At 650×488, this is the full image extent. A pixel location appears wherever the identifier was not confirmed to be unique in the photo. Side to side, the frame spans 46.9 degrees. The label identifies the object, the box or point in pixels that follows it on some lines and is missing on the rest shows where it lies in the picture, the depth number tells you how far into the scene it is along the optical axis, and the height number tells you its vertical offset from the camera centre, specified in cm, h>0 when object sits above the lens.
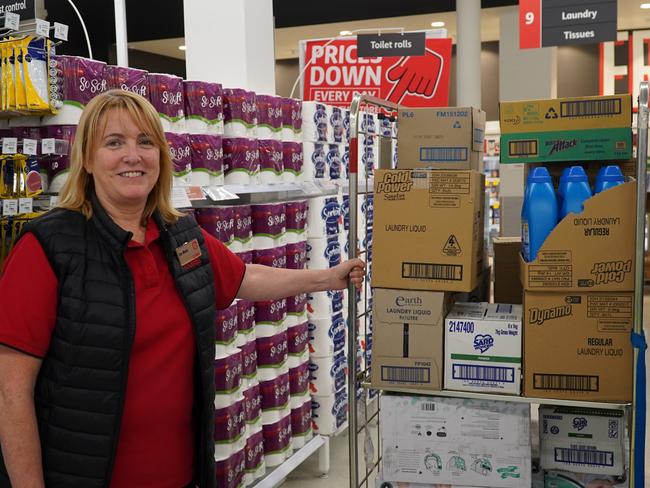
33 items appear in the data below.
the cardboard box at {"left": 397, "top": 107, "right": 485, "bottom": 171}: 245 +15
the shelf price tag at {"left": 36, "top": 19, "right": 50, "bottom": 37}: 239 +51
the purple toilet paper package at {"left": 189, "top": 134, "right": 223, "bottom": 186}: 288 +11
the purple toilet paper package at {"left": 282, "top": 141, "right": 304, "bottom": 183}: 353 +12
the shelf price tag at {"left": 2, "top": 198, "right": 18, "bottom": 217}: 224 -5
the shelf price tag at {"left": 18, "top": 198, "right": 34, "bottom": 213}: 228 -5
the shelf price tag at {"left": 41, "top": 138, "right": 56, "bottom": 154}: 233 +13
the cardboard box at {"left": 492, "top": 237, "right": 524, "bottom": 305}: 273 -33
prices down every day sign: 716 +106
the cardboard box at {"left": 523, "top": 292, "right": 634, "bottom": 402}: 213 -47
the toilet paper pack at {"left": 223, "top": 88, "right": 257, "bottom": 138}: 313 +31
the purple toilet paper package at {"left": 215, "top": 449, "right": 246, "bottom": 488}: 303 -117
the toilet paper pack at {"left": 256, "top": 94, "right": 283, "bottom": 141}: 335 +31
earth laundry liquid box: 227 -46
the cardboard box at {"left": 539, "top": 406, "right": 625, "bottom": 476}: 229 -80
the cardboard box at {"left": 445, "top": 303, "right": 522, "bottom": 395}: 223 -51
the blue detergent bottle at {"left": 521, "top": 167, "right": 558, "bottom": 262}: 217 -8
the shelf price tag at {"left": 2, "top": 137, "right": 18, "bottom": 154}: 229 +14
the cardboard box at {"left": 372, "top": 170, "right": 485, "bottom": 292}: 221 -14
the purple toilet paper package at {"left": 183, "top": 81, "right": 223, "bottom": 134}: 288 +31
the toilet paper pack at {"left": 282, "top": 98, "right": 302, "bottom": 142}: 357 +32
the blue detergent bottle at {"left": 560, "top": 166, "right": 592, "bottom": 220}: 213 -3
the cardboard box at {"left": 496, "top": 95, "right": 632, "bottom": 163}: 229 +16
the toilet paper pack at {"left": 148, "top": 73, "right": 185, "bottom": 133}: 271 +32
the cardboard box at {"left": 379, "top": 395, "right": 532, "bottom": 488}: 226 -79
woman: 170 -33
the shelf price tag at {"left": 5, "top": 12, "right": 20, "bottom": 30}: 241 +54
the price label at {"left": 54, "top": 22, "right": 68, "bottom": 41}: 245 +52
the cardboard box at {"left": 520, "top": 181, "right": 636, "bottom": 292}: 209 -19
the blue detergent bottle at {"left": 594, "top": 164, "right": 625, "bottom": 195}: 217 +1
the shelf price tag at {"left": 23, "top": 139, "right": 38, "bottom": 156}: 230 +13
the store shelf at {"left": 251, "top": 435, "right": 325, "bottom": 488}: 343 -135
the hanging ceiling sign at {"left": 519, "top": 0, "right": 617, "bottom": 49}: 536 +116
